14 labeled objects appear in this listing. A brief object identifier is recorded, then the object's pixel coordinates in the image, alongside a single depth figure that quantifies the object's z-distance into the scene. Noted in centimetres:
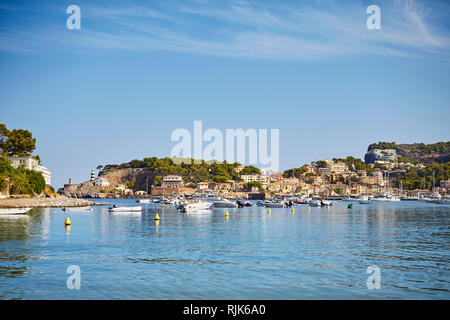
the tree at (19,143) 10581
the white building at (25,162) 10737
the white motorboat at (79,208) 8472
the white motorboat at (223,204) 9975
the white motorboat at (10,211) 5878
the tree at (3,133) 10444
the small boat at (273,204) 10429
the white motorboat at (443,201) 14782
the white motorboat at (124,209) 7675
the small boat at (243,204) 10692
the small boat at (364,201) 14635
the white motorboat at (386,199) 17900
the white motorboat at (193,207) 7725
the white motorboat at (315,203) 11201
